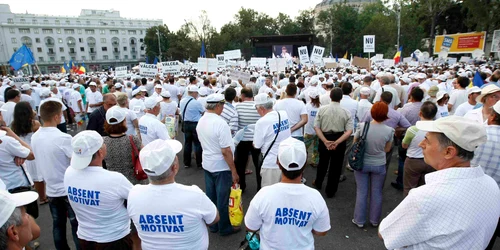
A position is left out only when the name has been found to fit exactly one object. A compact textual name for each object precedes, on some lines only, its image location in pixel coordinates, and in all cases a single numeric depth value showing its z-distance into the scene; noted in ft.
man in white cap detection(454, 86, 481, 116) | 17.36
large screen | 154.10
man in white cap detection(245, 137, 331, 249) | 7.11
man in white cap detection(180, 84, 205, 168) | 21.90
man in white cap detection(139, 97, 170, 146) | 14.78
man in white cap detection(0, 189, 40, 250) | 4.36
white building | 292.40
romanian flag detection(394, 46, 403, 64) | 72.33
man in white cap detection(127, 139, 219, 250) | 6.79
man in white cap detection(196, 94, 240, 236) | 12.73
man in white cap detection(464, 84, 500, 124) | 13.10
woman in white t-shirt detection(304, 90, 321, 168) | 20.33
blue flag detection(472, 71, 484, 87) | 25.32
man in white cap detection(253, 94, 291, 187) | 13.51
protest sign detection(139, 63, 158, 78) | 40.63
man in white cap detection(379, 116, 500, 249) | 5.55
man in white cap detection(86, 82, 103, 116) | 30.18
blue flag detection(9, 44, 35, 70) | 48.16
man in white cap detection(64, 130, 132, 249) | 8.07
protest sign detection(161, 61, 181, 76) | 44.52
